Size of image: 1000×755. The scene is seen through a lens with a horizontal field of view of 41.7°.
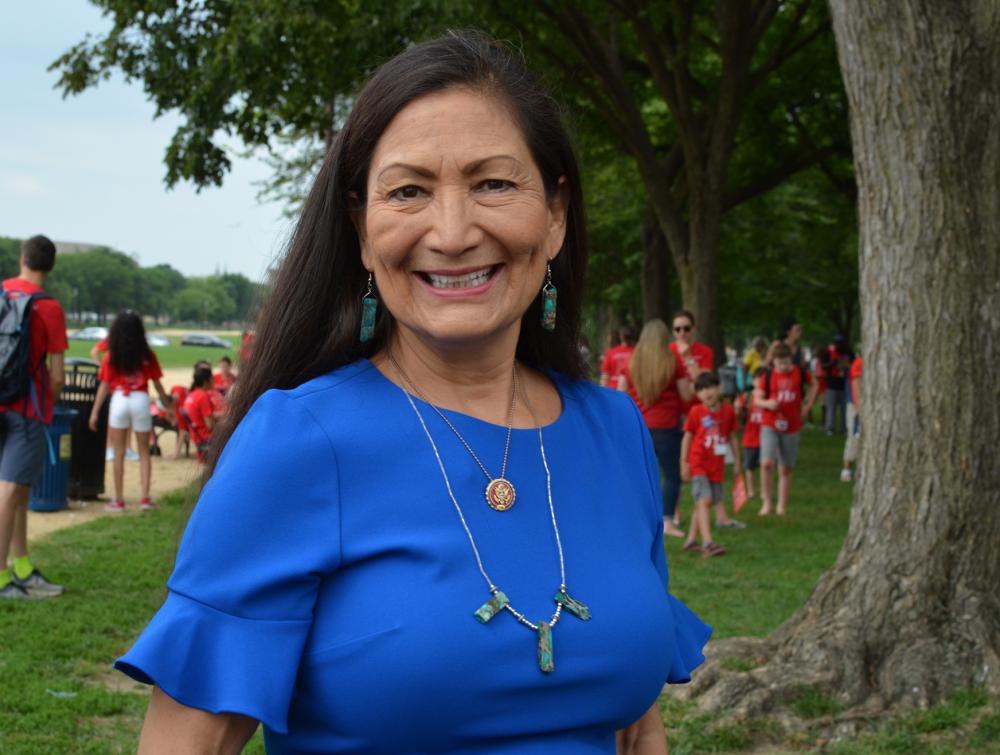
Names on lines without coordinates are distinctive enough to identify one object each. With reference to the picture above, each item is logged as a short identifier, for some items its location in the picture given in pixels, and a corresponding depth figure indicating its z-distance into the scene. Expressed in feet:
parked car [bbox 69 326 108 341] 273.05
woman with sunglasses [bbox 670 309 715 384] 42.16
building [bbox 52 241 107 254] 521.82
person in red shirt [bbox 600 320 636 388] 47.52
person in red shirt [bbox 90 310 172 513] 40.96
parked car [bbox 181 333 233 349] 326.85
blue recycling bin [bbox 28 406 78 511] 42.29
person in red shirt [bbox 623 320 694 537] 38.55
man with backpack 26.63
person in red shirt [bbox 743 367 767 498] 45.14
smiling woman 5.98
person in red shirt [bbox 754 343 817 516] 43.88
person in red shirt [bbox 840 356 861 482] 50.85
